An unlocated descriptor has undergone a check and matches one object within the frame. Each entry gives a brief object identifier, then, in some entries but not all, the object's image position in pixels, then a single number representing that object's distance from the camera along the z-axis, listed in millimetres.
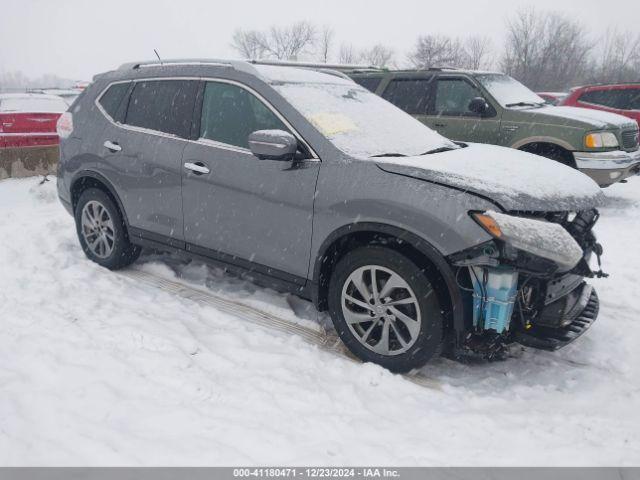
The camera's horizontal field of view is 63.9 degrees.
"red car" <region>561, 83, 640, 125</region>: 10562
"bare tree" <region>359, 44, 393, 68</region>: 54344
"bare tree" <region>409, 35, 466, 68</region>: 51594
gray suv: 2830
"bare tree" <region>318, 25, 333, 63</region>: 49312
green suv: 6977
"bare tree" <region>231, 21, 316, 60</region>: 48500
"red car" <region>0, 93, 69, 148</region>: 9062
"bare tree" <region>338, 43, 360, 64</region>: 54128
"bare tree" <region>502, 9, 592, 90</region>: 49094
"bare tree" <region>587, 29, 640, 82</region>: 47000
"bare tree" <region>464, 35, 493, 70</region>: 55359
